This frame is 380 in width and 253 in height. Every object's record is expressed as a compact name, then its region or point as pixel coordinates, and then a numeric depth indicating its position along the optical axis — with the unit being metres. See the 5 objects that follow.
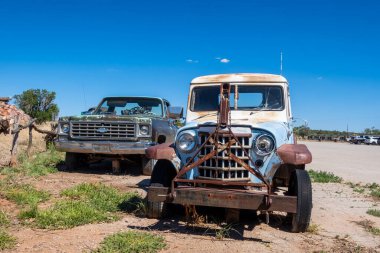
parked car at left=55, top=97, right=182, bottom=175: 9.15
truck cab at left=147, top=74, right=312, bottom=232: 4.71
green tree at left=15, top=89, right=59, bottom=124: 38.50
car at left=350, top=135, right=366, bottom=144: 58.56
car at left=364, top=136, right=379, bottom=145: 57.12
